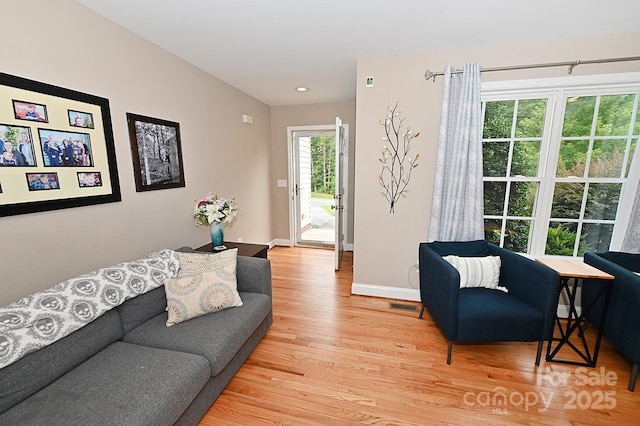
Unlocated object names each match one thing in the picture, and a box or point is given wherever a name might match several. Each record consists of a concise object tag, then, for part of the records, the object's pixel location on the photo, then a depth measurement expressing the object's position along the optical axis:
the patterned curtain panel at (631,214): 2.22
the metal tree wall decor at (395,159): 2.65
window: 2.29
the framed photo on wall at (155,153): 2.13
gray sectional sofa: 1.12
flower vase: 2.58
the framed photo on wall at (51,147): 1.41
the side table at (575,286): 1.81
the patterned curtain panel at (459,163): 2.39
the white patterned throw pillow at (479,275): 2.22
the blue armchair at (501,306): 1.83
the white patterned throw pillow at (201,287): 1.78
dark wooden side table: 2.62
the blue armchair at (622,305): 1.70
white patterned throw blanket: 1.19
